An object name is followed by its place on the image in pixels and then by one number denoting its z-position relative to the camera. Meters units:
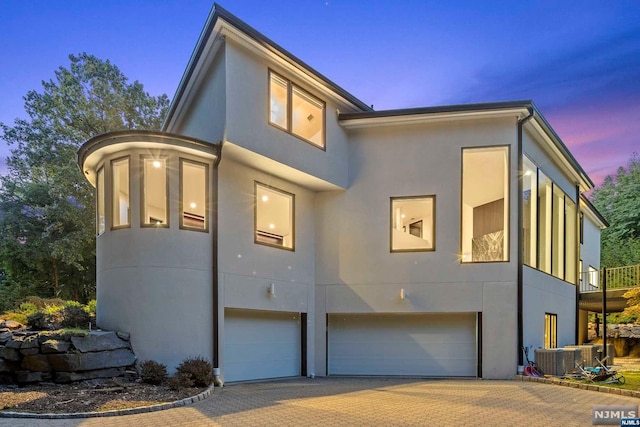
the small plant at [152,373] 7.95
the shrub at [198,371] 8.09
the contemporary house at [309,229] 8.98
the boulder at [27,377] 7.37
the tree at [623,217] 29.39
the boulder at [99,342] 7.69
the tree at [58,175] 20.02
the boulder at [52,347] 7.50
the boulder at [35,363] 7.46
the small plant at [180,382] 7.64
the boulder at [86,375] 7.43
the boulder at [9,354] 7.46
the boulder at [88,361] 7.49
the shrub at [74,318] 8.61
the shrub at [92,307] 11.16
